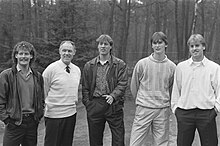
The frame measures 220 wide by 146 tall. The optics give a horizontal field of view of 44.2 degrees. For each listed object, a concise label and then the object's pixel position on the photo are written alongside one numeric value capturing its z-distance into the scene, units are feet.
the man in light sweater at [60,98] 12.82
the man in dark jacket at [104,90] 13.42
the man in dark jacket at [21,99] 10.96
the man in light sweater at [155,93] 13.24
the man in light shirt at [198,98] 11.94
